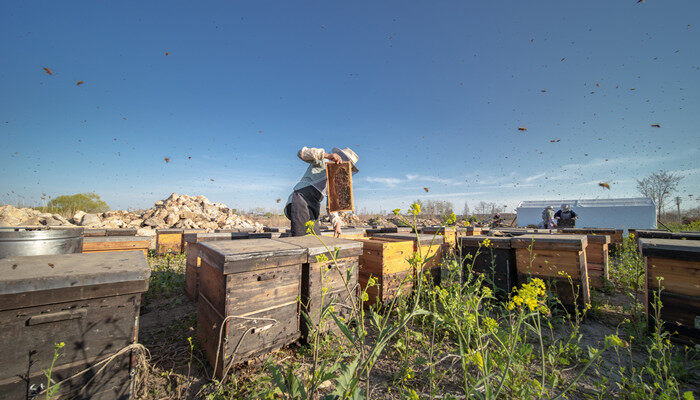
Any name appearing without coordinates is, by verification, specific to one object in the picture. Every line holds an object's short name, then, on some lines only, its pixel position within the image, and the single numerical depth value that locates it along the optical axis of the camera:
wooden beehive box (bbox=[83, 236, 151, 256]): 3.79
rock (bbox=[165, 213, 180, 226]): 13.98
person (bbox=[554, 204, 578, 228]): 13.17
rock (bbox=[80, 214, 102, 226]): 12.05
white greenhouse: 22.64
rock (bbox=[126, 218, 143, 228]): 13.24
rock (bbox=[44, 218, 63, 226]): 11.07
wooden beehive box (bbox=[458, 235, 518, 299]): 3.61
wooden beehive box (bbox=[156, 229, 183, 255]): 6.98
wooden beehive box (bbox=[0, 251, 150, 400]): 1.25
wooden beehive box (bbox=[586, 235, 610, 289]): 4.22
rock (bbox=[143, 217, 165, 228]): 13.34
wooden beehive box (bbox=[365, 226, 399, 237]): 7.40
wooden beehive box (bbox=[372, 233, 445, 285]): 3.52
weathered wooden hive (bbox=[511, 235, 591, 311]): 3.19
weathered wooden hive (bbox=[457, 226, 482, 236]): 8.12
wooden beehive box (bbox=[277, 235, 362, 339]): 2.33
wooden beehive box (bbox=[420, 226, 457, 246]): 6.58
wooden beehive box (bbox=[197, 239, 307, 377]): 1.91
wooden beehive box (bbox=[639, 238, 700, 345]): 2.51
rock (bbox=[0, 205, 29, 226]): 10.20
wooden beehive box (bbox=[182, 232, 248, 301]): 3.67
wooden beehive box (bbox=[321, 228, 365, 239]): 5.28
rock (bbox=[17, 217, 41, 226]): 10.53
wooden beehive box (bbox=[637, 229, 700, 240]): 4.12
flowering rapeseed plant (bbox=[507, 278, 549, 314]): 1.03
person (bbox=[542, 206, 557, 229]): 14.16
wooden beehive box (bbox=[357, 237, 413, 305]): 3.17
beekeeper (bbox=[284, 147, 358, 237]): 3.92
